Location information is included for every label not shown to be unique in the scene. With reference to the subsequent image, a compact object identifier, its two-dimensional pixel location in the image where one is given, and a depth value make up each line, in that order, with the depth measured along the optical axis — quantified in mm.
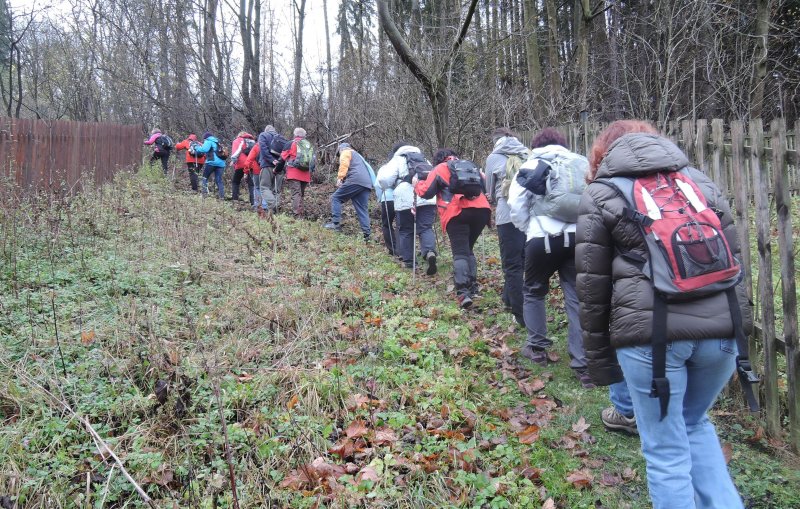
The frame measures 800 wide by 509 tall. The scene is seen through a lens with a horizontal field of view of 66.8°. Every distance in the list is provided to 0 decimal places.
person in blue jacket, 15508
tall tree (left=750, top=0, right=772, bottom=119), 14500
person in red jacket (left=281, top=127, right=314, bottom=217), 13289
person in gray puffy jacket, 2596
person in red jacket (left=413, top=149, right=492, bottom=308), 7188
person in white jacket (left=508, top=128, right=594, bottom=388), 5059
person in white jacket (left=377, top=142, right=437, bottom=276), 9023
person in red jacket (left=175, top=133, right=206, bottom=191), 16844
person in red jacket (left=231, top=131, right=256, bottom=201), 14352
